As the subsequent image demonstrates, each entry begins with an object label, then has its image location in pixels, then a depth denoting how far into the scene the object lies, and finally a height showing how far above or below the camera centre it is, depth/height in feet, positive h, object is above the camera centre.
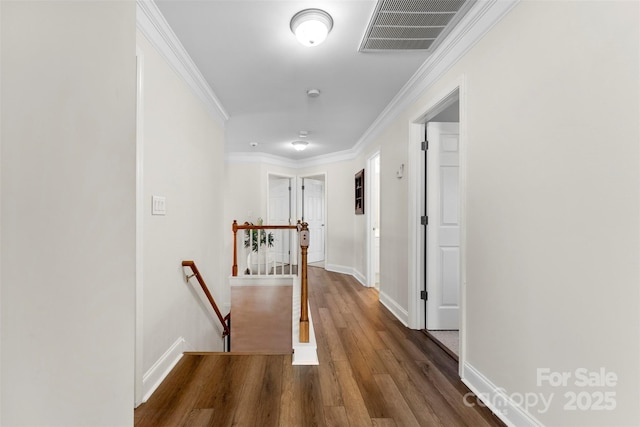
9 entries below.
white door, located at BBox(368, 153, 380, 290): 15.78 +0.15
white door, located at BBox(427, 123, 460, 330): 9.90 -0.50
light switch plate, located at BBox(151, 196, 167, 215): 6.50 +0.22
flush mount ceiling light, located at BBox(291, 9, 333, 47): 6.25 +4.06
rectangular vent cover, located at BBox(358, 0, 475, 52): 5.99 +4.22
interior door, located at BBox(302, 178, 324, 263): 22.77 +0.06
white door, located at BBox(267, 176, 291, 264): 22.34 +0.89
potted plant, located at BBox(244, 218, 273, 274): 17.16 -1.62
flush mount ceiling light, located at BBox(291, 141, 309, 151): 16.80 +3.97
